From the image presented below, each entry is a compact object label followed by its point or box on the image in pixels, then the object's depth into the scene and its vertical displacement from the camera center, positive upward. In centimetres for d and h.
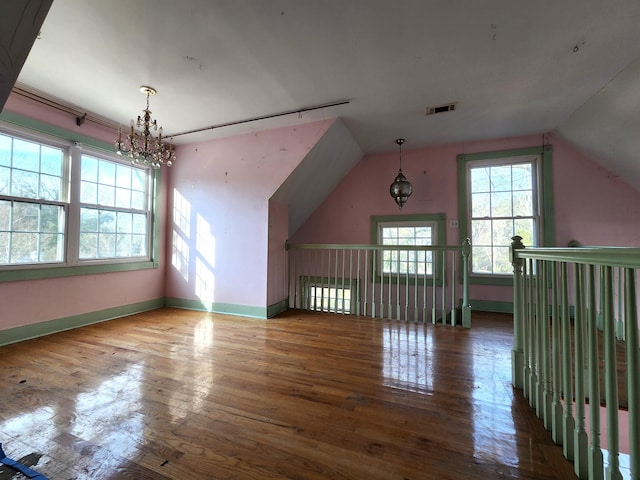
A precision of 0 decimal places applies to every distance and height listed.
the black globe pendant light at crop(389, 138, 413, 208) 418 +98
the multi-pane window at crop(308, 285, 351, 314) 506 -94
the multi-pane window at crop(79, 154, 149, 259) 324 +50
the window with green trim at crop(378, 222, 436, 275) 445 +18
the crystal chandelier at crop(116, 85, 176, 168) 244 +98
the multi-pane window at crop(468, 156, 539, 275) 396 +64
